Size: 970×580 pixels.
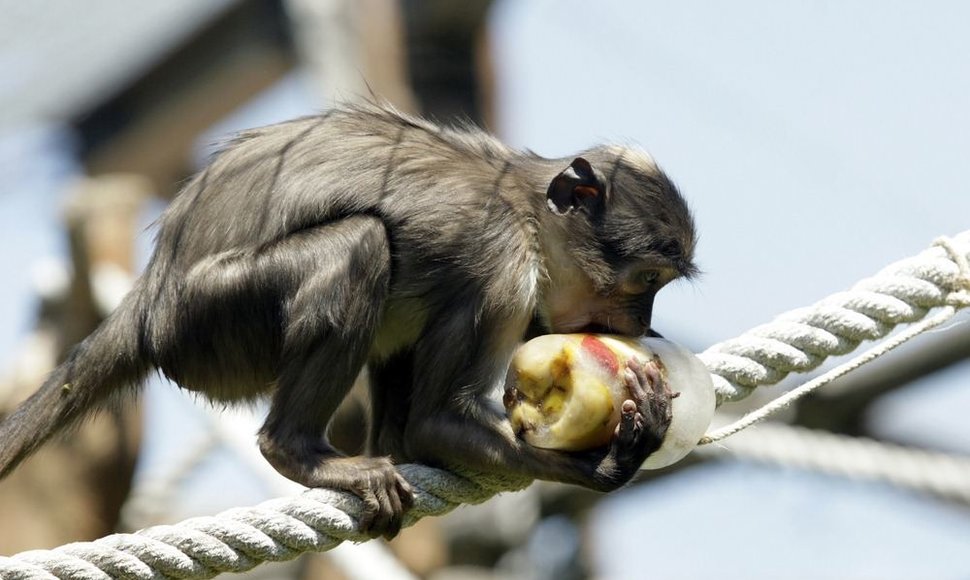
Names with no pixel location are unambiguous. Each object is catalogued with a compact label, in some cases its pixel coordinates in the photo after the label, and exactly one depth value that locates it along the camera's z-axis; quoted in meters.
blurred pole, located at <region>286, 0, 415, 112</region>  20.94
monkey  9.91
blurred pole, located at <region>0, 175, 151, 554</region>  17.67
